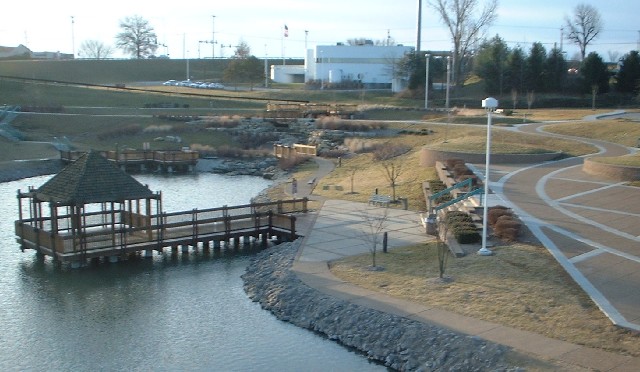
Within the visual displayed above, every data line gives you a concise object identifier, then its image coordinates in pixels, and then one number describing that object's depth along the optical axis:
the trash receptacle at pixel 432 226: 28.31
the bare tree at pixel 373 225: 25.77
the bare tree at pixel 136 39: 160.25
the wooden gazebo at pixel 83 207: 26.88
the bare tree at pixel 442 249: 22.45
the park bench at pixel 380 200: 34.59
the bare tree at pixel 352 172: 42.79
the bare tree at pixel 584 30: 103.81
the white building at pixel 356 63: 104.94
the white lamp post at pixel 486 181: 22.12
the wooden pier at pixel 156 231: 27.11
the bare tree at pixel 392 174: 36.12
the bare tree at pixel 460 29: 90.44
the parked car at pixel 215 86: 107.81
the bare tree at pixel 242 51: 126.38
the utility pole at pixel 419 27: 101.38
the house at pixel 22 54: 145.50
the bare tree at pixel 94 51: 178.50
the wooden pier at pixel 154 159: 55.31
